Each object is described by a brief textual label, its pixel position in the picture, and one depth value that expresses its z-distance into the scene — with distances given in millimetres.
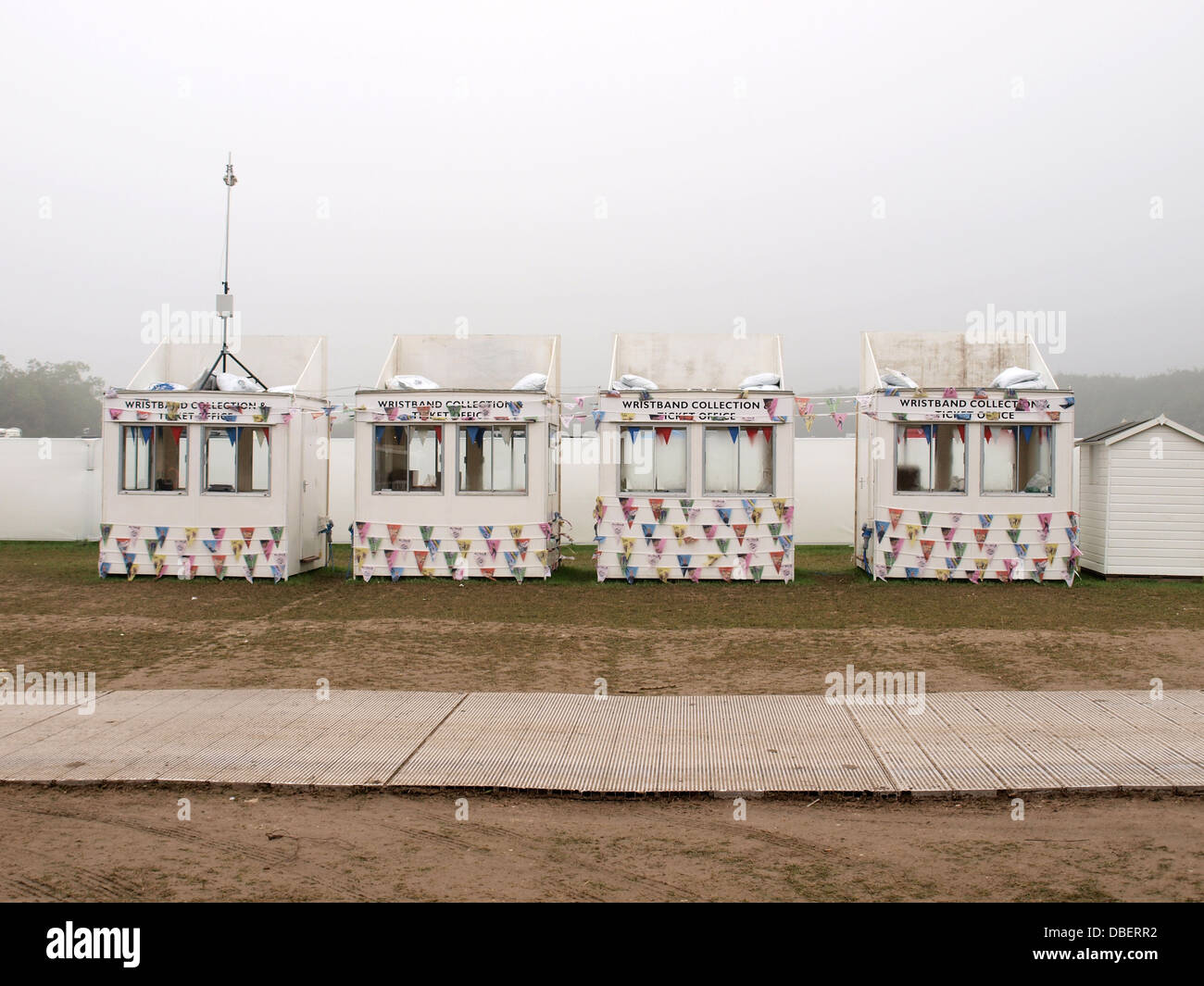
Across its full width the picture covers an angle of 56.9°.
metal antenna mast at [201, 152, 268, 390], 18109
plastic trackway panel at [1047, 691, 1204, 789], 6172
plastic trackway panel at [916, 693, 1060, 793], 6012
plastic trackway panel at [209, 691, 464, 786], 6203
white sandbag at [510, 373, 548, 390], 17094
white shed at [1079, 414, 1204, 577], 17062
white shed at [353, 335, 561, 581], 16641
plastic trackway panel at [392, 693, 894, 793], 6113
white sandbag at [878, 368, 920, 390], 17281
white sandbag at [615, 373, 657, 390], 16828
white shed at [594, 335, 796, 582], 16438
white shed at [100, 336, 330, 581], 16688
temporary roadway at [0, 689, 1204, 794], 6113
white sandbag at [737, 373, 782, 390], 16781
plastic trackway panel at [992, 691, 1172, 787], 6020
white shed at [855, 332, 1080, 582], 16469
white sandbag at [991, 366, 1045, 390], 16797
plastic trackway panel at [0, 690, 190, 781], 6359
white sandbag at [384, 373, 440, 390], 16891
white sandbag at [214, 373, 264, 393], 17172
